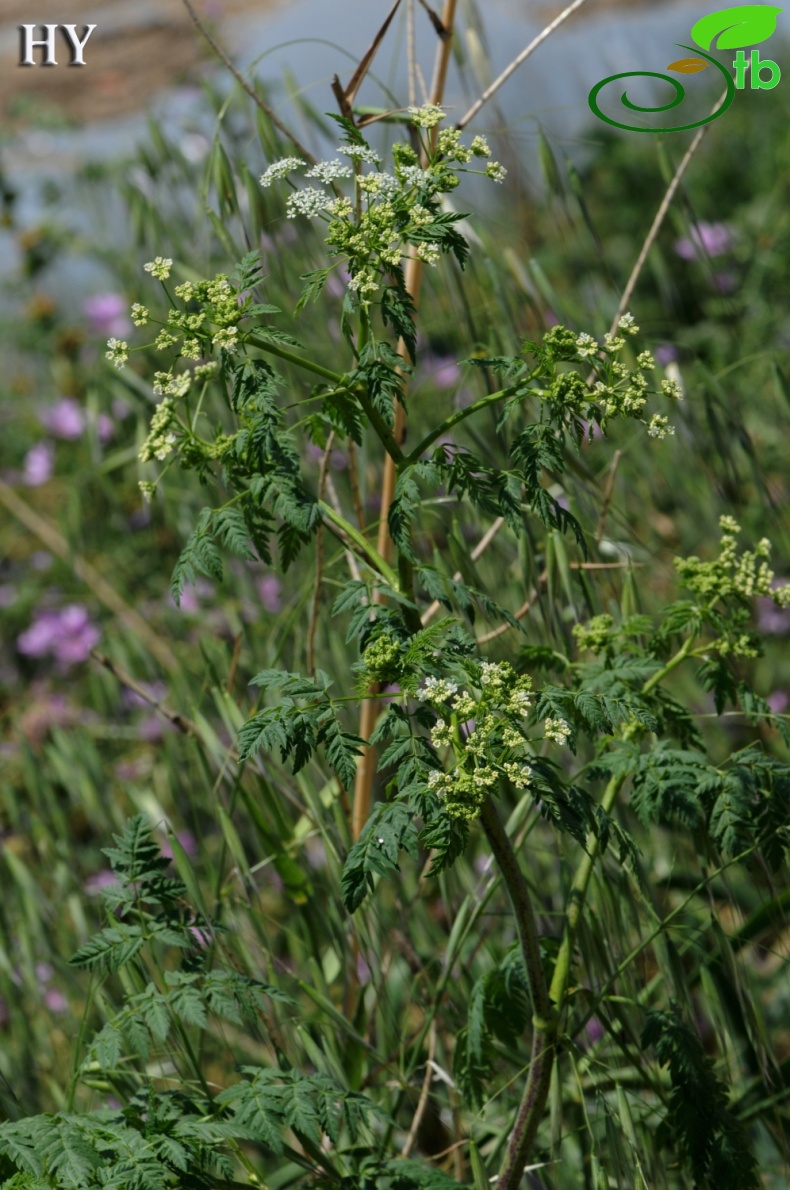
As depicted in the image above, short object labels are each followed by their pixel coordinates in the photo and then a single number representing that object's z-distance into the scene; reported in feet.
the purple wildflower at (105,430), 17.26
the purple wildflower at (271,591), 14.67
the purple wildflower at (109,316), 20.54
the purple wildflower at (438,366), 17.51
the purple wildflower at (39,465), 18.42
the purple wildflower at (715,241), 18.25
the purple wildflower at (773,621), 15.85
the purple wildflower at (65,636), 16.61
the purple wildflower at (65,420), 18.99
